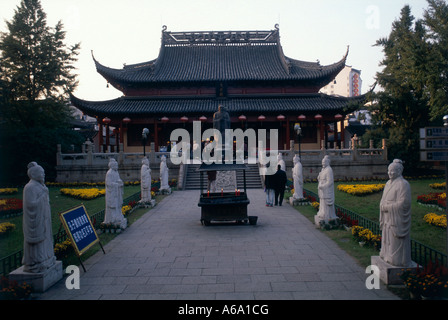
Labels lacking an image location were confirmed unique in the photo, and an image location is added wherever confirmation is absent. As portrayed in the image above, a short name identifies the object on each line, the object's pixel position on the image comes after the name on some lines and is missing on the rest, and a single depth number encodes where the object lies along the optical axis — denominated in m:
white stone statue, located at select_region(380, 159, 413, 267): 5.41
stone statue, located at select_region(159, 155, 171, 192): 16.79
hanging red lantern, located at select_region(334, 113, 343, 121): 26.56
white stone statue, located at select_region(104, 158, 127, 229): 9.25
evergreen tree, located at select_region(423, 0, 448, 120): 15.41
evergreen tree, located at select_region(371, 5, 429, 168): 19.80
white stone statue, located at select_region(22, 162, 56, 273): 5.48
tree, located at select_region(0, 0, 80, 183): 22.48
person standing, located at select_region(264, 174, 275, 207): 13.17
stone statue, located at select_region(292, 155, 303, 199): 12.68
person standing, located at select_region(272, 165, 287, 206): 12.94
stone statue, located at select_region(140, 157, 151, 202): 12.97
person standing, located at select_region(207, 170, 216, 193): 13.84
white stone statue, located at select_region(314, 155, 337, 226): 9.19
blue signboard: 6.40
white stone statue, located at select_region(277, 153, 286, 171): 14.25
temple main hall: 27.00
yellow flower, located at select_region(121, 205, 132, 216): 11.51
